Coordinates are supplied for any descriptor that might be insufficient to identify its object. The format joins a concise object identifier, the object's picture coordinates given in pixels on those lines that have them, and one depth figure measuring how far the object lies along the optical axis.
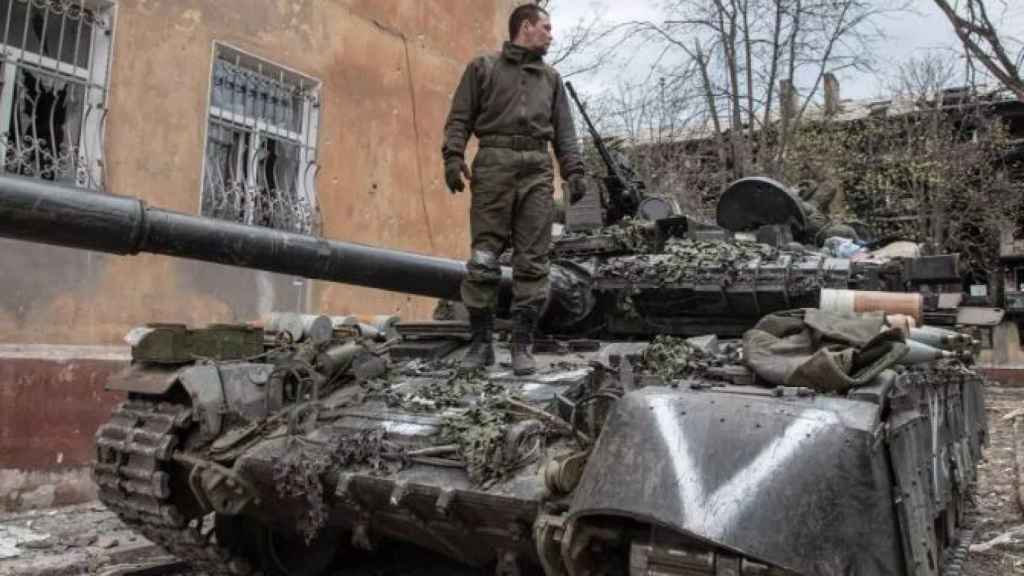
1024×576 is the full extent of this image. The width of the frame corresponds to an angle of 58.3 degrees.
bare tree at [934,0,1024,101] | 8.46
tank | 2.78
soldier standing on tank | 4.61
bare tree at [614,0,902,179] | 17.72
